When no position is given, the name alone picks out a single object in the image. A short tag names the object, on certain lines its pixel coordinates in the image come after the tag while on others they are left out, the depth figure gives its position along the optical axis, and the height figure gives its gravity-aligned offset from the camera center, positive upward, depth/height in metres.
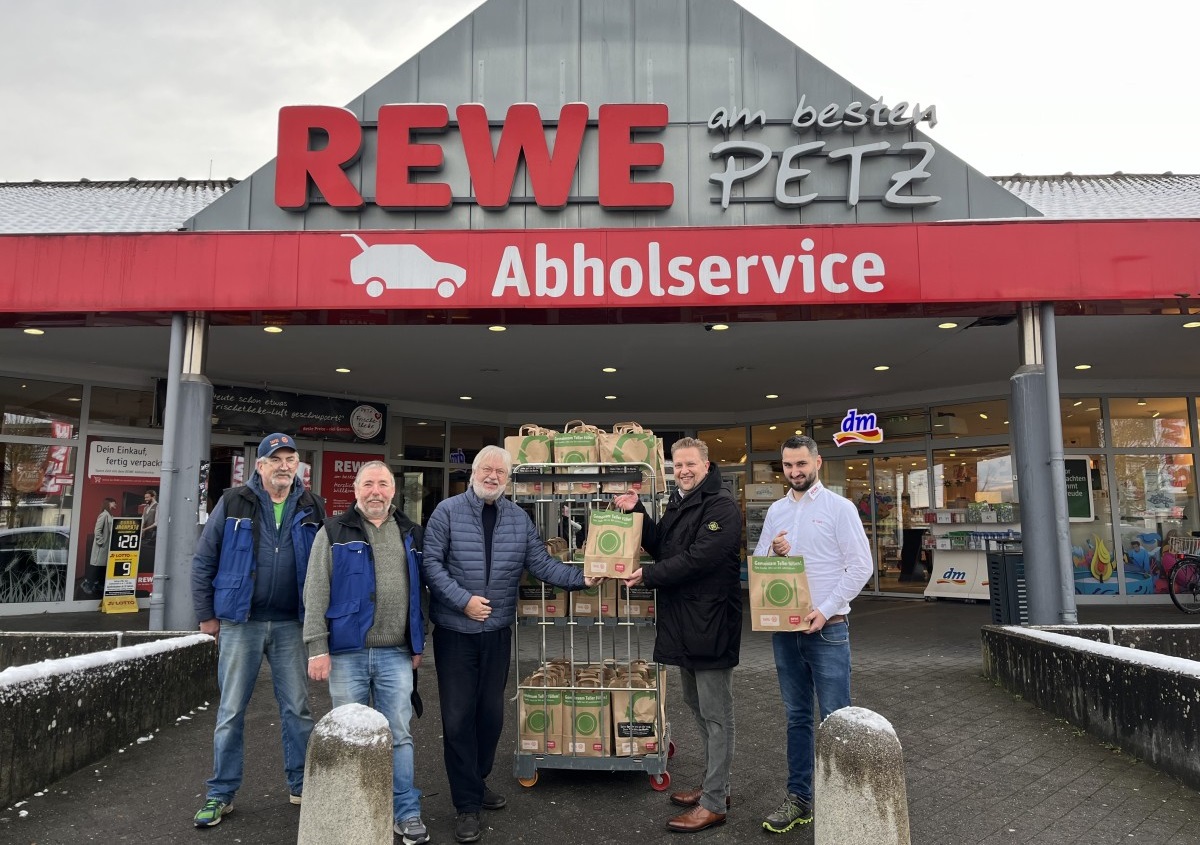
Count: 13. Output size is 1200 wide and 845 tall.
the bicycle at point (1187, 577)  10.73 -0.89
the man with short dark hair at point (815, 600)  3.59 -0.41
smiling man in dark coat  3.61 -0.46
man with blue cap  3.70 -0.41
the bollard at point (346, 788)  2.60 -0.95
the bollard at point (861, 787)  2.57 -0.94
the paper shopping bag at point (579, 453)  4.30 +0.36
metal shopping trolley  4.06 -0.97
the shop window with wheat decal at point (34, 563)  9.99 -0.65
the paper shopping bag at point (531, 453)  4.35 +0.37
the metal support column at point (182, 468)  6.33 +0.41
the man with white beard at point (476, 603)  3.61 -0.43
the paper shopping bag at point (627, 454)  4.29 +0.35
